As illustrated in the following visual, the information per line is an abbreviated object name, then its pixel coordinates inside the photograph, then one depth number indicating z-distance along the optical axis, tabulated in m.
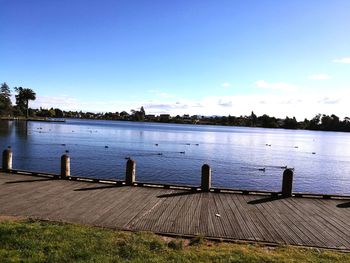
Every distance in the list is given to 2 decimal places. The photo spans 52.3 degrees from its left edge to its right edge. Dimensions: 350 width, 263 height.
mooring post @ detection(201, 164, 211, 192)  15.68
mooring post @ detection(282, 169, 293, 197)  15.30
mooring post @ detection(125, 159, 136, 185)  16.64
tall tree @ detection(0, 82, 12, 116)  179.38
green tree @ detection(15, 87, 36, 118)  195.88
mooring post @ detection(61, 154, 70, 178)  17.73
